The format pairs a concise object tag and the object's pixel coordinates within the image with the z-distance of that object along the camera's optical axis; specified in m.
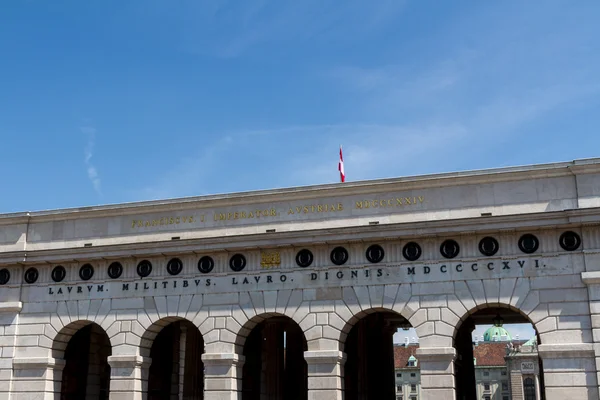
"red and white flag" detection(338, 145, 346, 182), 43.29
